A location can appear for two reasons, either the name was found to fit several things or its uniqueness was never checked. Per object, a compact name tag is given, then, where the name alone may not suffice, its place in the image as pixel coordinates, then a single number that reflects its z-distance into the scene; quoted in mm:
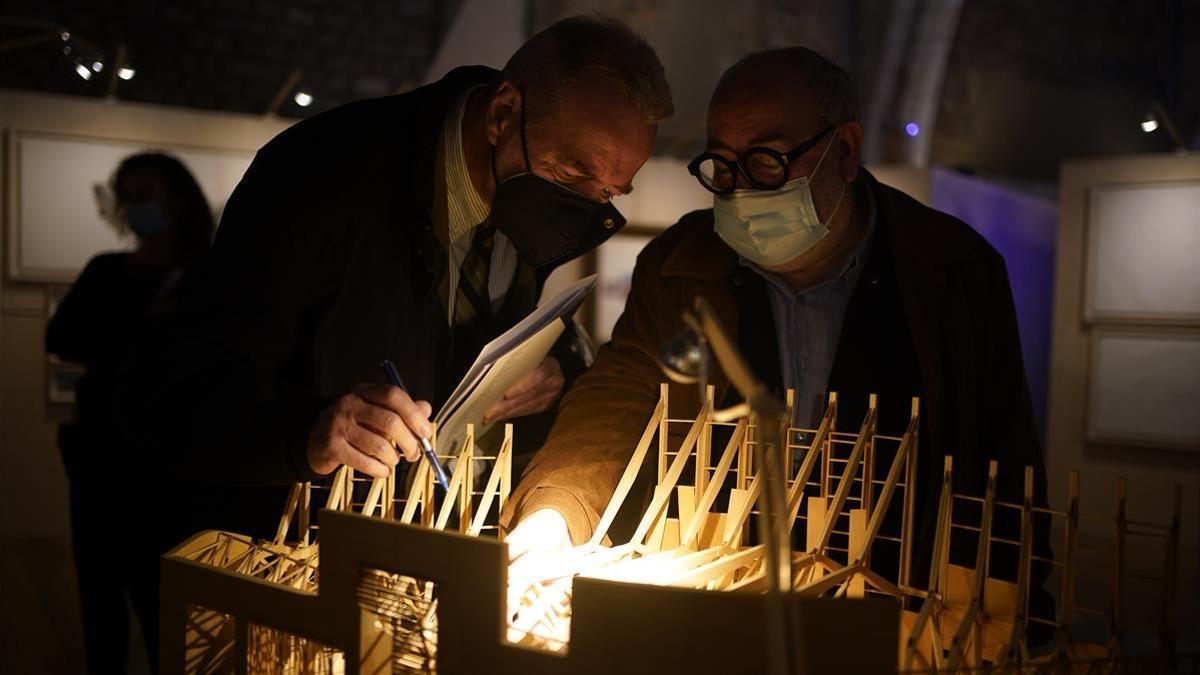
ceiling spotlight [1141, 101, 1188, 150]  3480
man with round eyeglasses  1556
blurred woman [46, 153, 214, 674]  2840
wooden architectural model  839
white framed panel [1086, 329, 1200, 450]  2865
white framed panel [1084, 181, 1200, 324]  3174
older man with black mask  1548
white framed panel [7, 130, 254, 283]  5109
